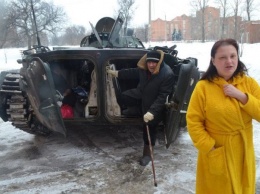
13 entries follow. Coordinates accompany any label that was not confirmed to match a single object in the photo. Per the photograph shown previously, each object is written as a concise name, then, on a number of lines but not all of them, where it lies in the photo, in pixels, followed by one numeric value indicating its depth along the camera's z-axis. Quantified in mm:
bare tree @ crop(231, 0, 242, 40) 21640
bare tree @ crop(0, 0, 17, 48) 11851
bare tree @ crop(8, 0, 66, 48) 12210
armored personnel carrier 2910
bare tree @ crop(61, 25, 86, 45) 34811
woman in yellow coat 1624
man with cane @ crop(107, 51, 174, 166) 2983
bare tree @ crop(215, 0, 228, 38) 23332
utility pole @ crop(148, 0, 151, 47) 15274
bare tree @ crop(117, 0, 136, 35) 20086
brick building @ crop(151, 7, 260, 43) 22784
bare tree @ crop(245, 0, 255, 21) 21669
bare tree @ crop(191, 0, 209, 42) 24111
